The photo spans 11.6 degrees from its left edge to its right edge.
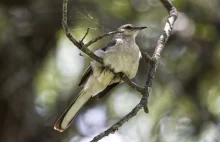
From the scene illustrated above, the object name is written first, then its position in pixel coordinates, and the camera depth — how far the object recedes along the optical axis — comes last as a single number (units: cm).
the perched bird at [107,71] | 993
